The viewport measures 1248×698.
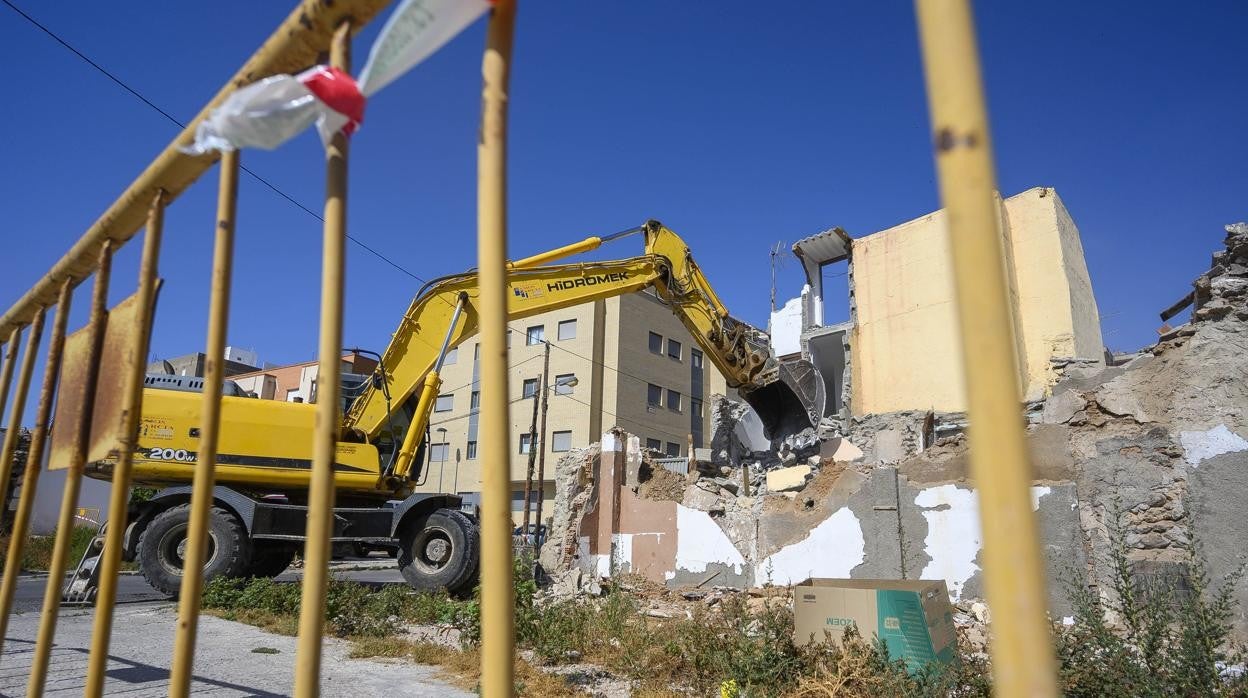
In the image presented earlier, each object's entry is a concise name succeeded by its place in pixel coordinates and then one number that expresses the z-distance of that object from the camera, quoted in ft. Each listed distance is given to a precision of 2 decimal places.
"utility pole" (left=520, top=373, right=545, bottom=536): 72.90
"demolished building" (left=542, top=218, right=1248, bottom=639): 24.76
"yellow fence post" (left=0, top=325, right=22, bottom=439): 8.64
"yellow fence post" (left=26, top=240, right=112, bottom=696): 6.16
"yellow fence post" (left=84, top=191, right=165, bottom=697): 5.46
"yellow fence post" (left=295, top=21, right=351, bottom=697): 4.03
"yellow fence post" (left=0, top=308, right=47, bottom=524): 7.98
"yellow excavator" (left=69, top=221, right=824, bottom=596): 30.40
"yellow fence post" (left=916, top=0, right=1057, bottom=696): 2.12
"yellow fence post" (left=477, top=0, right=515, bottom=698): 3.45
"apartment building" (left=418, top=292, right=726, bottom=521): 115.24
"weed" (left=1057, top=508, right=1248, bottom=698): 12.55
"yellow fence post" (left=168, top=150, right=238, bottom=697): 4.86
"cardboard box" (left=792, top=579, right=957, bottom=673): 16.76
